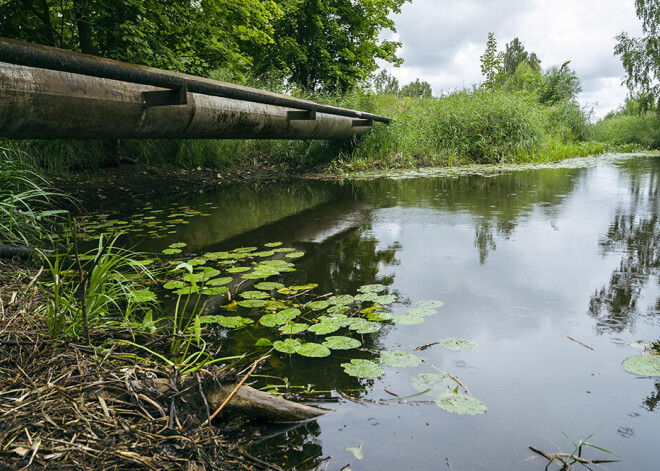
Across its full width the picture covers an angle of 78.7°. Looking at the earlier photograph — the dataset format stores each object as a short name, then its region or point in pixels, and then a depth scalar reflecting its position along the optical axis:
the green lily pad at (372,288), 2.13
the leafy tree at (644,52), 17.11
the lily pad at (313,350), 1.50
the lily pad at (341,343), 1.56
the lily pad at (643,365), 1.34
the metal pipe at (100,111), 2.64
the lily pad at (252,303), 1.97
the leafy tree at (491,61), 15.22
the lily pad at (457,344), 1.55
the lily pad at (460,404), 1.19
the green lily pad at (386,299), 1.98
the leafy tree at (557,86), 18.33
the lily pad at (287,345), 1.53
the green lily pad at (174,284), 2.21
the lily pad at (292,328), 1.67
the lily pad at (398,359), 1.45
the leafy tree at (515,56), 46.66
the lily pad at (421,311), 1.83
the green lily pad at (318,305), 1.91
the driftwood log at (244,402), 1.15
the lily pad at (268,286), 2.19
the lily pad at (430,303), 1.92
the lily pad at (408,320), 1.76
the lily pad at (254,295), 2.08
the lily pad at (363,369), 1.39
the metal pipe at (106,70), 2.40
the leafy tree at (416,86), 35.56
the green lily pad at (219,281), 2.25
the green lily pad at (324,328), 1.67
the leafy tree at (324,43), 14.98
